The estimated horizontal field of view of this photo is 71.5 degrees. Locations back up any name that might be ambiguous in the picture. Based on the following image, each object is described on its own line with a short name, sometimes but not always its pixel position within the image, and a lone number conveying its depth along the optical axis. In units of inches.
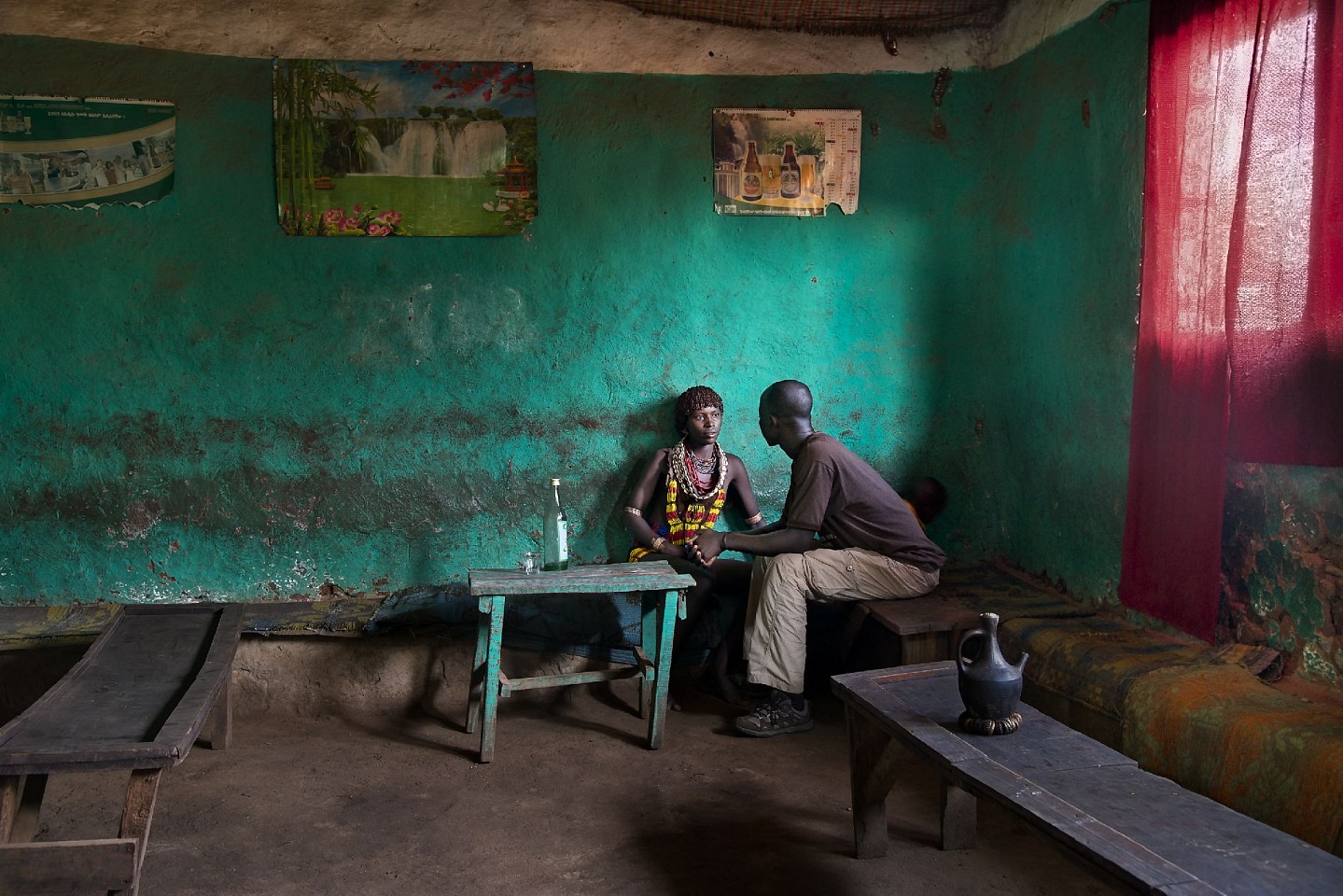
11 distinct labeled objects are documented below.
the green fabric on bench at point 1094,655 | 116.4
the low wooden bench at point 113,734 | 81.6
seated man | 144.8
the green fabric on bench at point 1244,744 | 89.5
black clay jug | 87.8
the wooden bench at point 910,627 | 140.7
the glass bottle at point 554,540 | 143.9
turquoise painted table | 134.6
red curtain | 103.3
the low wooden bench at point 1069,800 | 64.0
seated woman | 161.9
